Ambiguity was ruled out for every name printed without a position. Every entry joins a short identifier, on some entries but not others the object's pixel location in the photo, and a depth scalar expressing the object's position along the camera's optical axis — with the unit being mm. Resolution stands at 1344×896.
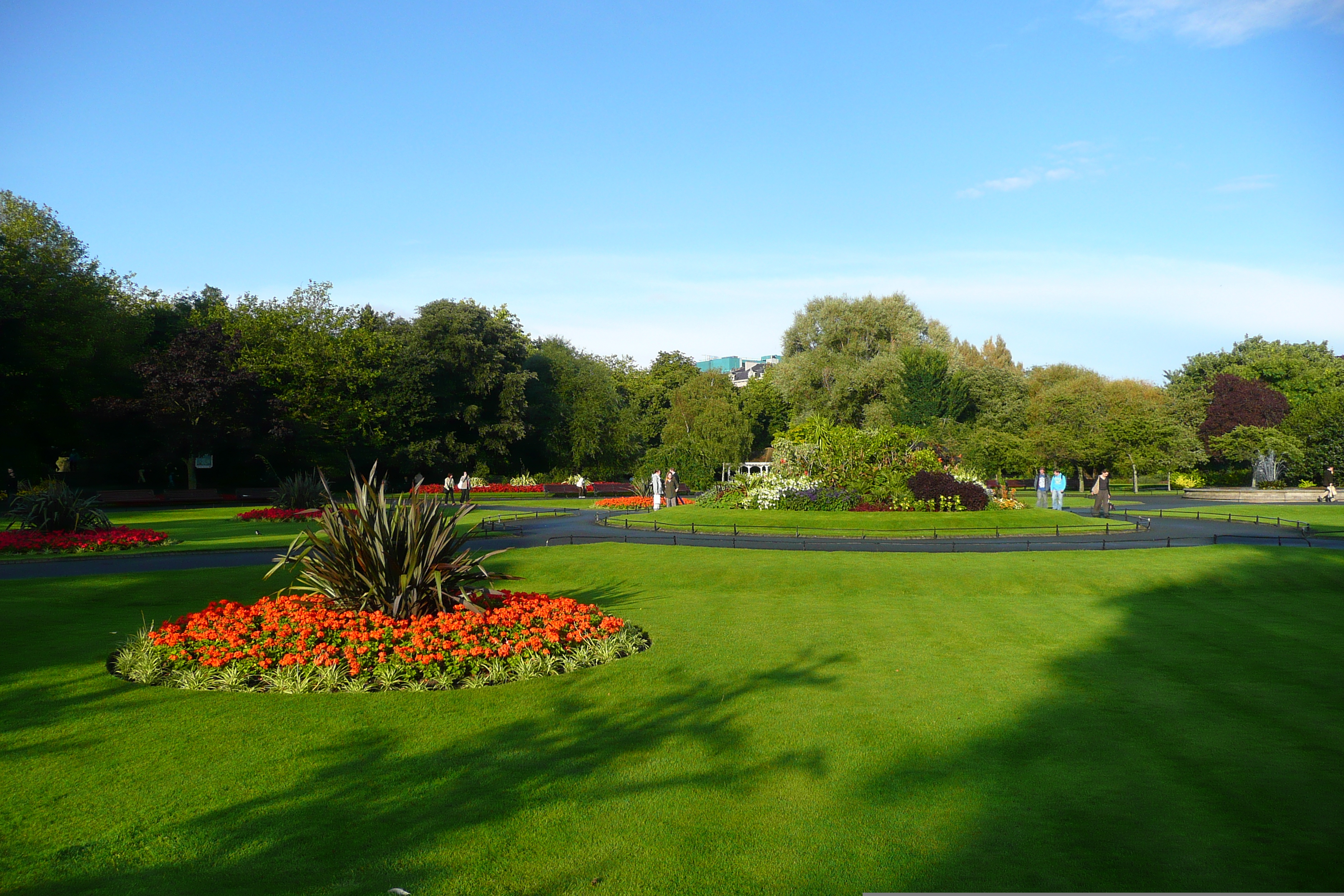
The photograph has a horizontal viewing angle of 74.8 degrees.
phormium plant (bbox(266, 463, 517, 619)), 9875
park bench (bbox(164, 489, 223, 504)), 41625
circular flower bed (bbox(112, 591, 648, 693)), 8398
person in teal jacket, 32344
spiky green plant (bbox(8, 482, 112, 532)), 21812
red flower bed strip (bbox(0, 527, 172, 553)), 19672
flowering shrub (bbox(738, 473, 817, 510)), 31172
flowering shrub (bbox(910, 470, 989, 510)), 29672
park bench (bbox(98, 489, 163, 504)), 40156
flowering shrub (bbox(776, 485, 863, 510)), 29812
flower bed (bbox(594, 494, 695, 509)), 38156
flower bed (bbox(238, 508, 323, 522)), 29906
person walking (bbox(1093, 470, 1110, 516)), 31094
